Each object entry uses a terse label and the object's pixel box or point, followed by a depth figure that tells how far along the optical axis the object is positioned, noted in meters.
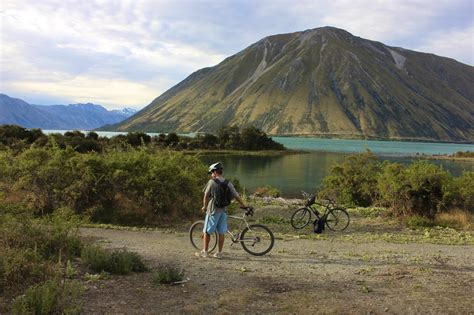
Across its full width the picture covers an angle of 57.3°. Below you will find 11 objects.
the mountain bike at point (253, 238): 10.91
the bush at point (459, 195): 20.25
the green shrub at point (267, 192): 35.84
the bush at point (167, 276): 8.00
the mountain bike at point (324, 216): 17.42
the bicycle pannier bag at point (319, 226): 16.81
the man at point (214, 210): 10.26
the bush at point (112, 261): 8.41
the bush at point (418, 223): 18.80
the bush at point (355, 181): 27.52
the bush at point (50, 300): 5.89
